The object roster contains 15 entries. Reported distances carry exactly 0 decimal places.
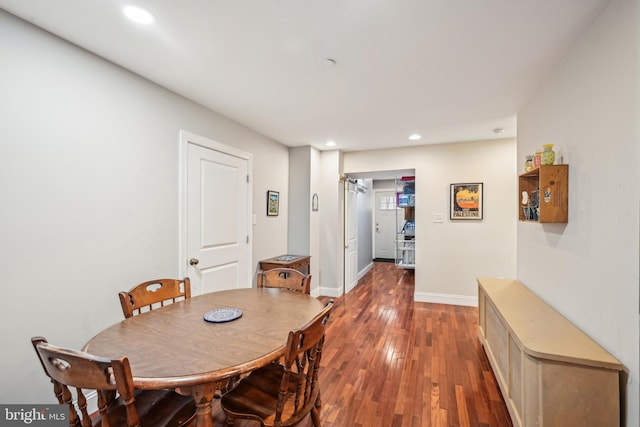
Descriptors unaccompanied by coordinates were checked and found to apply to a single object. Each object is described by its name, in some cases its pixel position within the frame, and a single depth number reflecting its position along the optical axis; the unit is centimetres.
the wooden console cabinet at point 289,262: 365
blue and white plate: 157
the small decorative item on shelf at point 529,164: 218
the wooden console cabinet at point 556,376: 135
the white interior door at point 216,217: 271
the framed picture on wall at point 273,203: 395
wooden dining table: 108
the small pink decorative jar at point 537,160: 205
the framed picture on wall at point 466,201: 411
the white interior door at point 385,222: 809
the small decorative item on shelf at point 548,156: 192
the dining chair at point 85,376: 90
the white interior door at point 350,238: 492
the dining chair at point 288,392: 117
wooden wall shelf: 183
